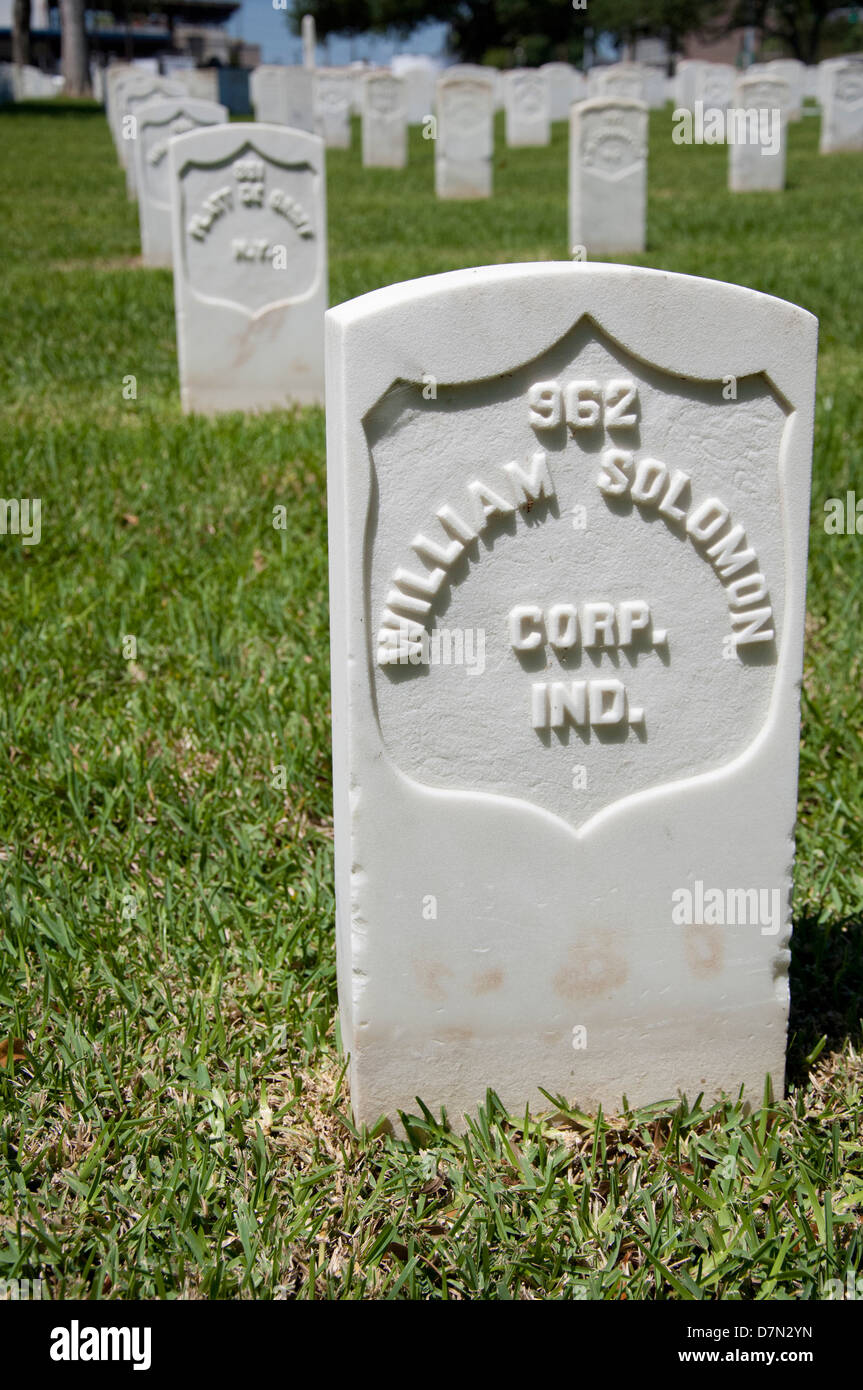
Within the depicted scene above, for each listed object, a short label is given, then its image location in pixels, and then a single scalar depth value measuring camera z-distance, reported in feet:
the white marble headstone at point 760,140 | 48.26
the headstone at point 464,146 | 49.32
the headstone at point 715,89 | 72.95
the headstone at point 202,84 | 78.94
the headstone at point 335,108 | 72.38
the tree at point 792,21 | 151.43
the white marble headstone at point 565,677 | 6.28
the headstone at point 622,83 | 70.64
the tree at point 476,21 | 167.63
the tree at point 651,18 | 172.65
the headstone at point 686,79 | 88.02
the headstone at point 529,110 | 72.69
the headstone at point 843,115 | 61.21
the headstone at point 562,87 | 90.07
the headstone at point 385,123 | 61.67
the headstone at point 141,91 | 48.96
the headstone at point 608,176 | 34.78
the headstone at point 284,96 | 69.00
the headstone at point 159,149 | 33.22
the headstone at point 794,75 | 80.64
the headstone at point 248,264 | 20.21
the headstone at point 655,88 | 98.78
